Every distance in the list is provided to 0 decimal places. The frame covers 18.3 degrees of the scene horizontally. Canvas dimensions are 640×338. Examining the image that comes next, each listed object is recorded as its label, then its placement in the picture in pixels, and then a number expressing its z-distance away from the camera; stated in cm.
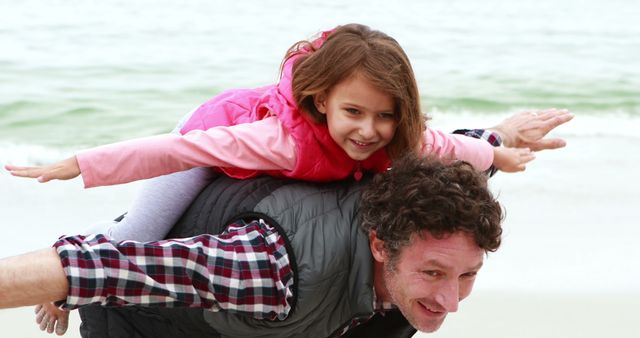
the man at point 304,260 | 456
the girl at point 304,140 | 526
